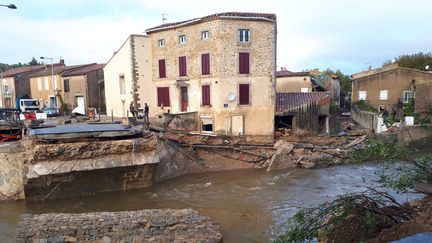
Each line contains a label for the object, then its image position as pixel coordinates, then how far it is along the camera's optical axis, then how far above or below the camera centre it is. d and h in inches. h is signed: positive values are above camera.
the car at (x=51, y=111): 1301.7 -40.3
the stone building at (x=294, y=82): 1365.7 +53.5
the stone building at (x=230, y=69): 977.5 +83.1
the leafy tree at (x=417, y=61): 1614.2 +155.5
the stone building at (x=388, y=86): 1330.0 +32.0
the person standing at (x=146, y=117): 920.1 -49.7
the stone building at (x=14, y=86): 1729.8 +76.8
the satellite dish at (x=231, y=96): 997.2 +3.1
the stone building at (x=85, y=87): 1422.2 +53.0
